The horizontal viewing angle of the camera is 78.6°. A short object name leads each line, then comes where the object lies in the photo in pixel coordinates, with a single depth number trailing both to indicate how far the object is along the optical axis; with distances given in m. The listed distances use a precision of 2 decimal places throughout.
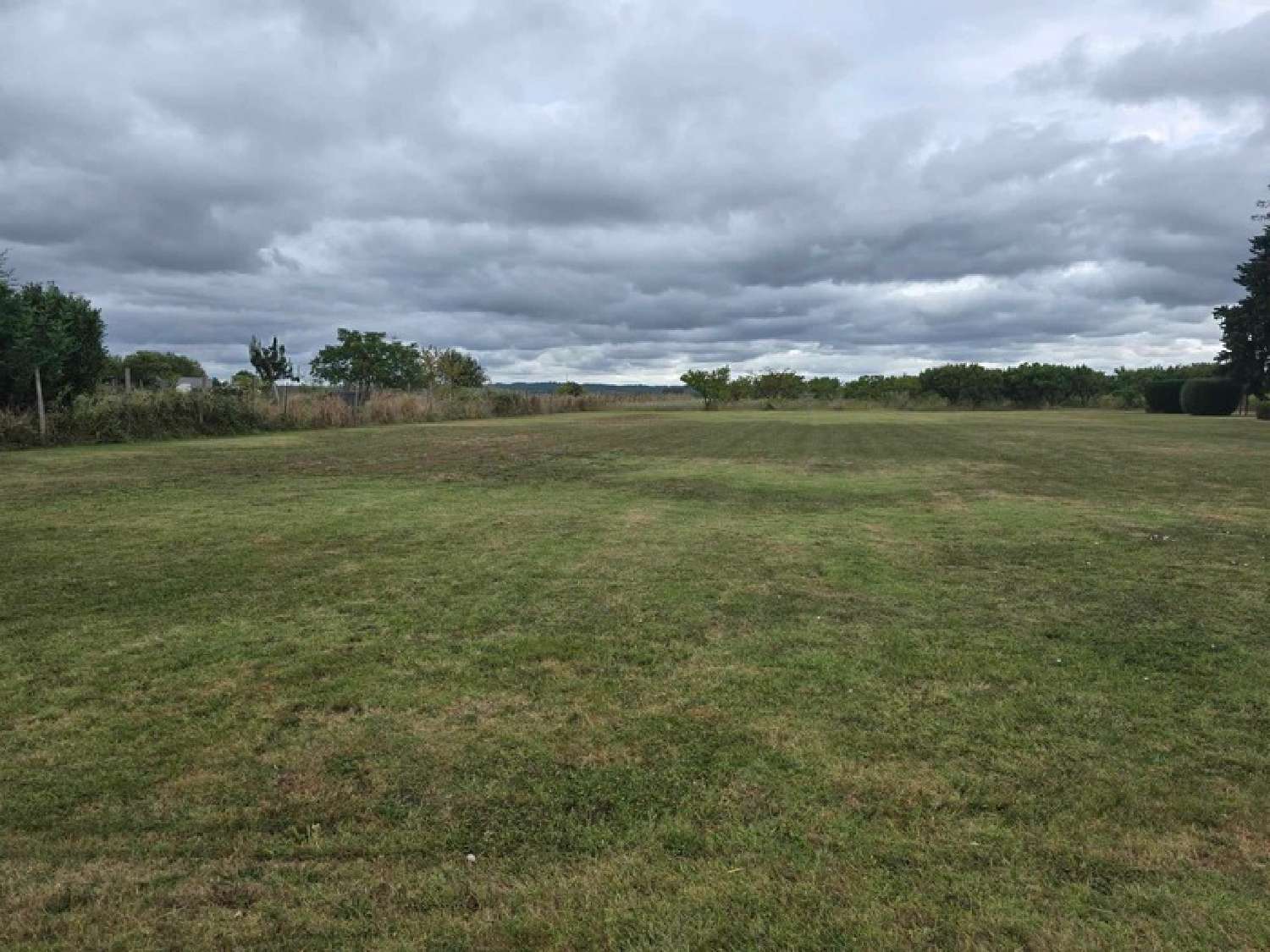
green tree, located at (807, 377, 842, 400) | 60.59
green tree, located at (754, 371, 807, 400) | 60.09
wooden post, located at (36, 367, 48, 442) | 17.84
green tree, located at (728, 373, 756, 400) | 58.72
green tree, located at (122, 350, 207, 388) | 60.34
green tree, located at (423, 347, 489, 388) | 55.50
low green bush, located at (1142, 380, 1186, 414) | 42.53
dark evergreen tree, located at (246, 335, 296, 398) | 53.44
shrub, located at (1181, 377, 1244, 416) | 38.78
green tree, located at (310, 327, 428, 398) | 55.06
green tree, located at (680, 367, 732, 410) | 57.53
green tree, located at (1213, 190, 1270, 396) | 35.84
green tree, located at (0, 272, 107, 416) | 17.72
